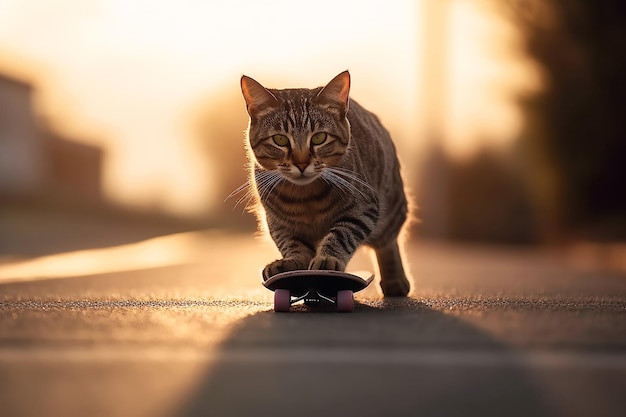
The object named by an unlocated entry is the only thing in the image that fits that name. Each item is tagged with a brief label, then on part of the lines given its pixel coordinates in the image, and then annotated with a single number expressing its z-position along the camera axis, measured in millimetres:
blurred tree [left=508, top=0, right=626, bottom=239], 12578
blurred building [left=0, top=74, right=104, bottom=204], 21312
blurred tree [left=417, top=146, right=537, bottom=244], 18172
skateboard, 2988
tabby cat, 3705
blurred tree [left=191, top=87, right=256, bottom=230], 22625
